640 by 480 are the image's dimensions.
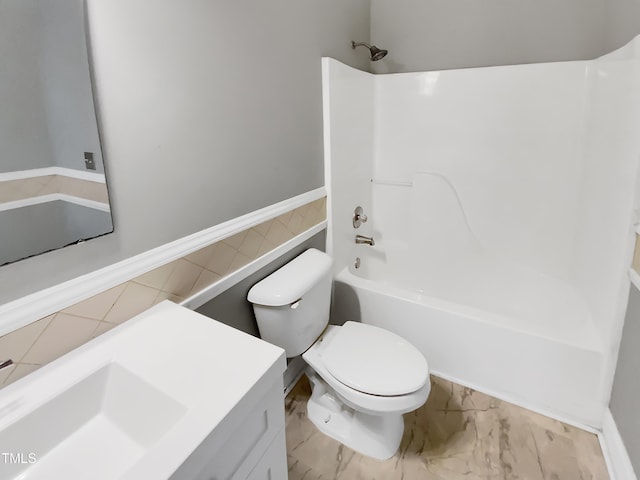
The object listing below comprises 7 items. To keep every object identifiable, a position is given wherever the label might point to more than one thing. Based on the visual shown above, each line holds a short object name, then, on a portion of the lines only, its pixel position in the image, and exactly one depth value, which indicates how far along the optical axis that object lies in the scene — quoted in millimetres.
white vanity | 637
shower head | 1951
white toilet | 1292
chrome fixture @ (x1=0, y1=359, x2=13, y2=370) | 730
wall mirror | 729
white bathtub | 1520
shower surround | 1509
